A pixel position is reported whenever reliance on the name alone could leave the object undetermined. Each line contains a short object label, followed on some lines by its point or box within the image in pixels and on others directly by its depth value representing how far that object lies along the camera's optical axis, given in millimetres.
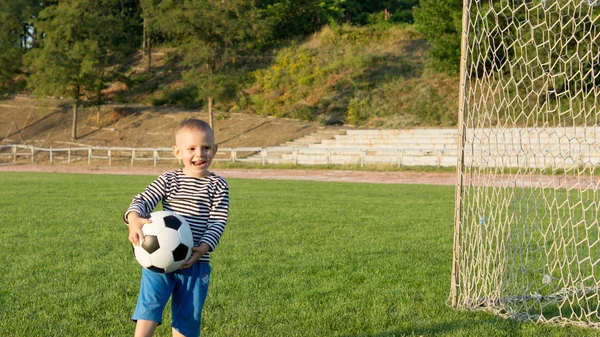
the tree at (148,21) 47031
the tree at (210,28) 35531
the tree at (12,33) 43469
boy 3885
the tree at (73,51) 38469
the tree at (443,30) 34031
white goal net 5531
